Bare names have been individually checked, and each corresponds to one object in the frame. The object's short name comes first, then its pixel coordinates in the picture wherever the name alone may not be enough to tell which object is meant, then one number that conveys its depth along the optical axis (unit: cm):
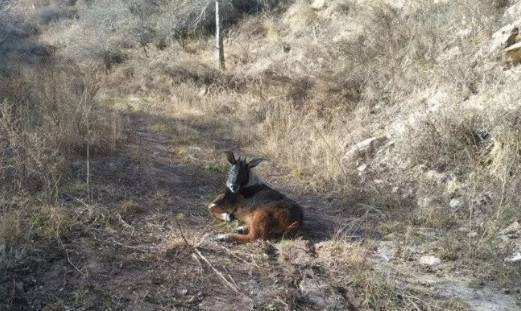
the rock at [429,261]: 388
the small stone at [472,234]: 416
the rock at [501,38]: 662
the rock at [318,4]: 1362
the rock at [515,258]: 372
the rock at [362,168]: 630
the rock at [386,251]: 401
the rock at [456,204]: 483
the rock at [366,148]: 658
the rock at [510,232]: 403
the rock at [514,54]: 627
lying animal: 417
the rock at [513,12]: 699
